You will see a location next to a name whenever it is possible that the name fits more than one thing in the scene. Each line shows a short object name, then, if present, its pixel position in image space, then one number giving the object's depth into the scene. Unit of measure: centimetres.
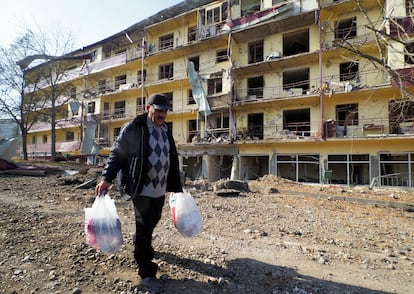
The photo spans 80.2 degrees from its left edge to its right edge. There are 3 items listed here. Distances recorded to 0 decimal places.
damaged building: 1461
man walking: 234
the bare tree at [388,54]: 1341
